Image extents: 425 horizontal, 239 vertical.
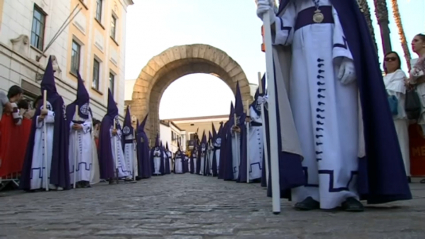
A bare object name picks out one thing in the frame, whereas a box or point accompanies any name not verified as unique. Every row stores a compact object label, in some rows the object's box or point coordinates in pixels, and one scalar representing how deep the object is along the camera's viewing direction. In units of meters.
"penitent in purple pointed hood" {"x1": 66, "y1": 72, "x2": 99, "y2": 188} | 8.18
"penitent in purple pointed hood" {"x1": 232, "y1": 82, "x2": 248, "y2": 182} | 8.74
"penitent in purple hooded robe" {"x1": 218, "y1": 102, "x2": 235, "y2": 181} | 10.01
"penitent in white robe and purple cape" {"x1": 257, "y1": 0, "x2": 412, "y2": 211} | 2.77
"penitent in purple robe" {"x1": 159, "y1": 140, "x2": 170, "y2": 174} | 24.41
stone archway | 20.73
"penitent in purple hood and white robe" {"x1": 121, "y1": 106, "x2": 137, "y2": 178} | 12.03
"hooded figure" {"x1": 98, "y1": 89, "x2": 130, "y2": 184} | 9.82
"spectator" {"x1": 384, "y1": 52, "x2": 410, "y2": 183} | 6.01
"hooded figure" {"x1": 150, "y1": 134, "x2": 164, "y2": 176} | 20.80
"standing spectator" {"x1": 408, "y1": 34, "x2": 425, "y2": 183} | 5.80
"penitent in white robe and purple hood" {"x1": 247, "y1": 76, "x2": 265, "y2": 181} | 7.97
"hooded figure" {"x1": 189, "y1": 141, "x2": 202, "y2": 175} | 27.98
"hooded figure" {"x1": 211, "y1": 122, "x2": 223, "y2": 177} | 13.35
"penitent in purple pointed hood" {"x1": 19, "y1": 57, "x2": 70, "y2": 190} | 6.92
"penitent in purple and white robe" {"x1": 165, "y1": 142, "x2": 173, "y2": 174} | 26.27
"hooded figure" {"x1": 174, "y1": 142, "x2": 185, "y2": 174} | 30.69
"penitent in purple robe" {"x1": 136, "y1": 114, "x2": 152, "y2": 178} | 14.04
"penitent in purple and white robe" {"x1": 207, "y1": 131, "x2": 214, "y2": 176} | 16.69
